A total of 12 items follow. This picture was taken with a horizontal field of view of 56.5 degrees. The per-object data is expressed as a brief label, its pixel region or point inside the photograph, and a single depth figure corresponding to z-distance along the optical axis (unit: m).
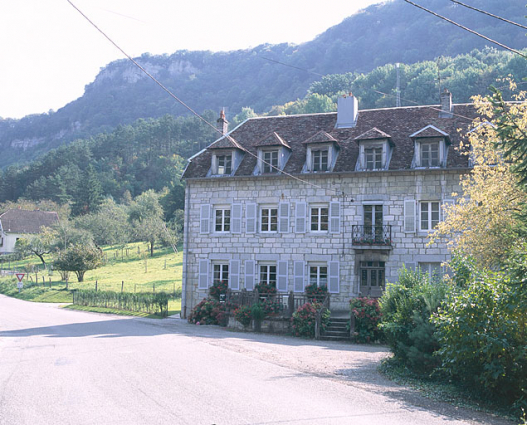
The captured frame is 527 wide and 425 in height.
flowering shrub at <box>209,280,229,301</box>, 23.31
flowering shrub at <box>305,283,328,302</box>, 21.58
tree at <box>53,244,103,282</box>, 39.59
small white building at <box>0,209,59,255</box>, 74.31
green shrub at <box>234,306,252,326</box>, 20.80
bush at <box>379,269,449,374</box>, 10.83
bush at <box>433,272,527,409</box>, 8.47
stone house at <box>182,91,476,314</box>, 21.31
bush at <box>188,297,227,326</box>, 22.22
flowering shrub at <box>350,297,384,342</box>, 18.38
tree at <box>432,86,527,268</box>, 13.37
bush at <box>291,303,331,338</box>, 19.47
